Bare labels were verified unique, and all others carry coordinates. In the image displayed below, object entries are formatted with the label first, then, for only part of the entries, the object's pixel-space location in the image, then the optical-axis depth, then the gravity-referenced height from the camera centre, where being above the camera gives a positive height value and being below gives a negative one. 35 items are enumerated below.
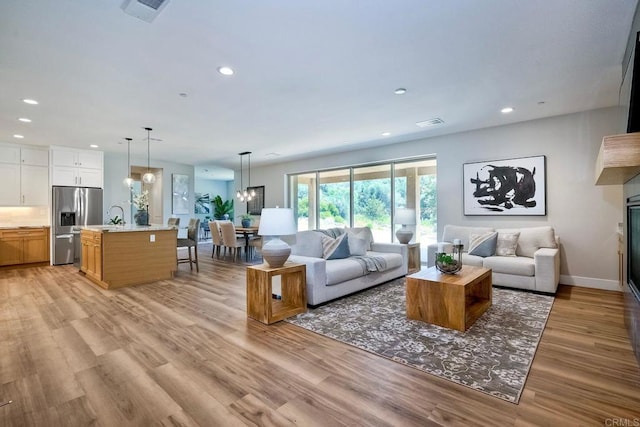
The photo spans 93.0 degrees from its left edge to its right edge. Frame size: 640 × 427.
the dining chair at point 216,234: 7.05 -0.47
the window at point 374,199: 6.67 +0.32
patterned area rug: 2.10 -1.09
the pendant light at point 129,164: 5.97 +1.27
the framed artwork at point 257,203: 9.20 +0.34
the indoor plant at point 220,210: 10.73 +0.15
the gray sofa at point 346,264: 3.48 -0.65
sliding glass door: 6.12 +0.40
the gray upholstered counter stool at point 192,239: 5.69 -0.47
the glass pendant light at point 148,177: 5.60 +0.69
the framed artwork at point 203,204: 13.22 +0.45
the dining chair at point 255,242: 6.85 -0.63
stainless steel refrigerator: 6.38 -0.07
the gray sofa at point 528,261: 3.93 -0.67
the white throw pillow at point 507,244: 4.53 -0.47
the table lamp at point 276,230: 3.15 -0.18
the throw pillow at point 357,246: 4.40 -0.47
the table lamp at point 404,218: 5.46 -0.09
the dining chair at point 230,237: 6.65 -0.51
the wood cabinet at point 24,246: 6.00 -0.63
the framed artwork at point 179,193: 8.55 +0.60
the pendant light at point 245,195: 7.74 +0.49
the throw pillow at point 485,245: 4.54 -0.48
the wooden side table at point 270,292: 3.02 -0.84
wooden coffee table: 2.81 -0.83
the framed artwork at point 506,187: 4.71 +0.43
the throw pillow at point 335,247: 4.08 -0.46
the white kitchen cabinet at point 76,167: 6.40 +1.04
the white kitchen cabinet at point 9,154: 6.09 +1.25
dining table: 6.90 -0.41
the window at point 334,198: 7.45 +0.40
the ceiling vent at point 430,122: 4.70 +1.44
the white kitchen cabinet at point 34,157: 6.34 +1.24
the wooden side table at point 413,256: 5.47 -0.80
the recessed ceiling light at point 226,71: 2.97 +1.43
